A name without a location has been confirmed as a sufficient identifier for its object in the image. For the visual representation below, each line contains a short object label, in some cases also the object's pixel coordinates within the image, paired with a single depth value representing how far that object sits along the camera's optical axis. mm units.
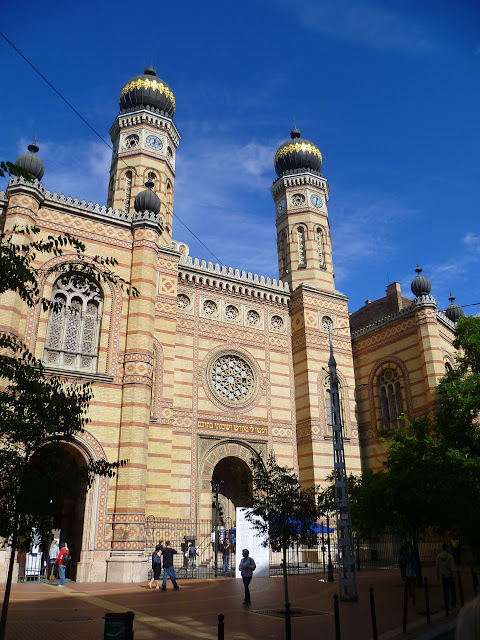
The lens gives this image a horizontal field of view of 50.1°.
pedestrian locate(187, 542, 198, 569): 18078
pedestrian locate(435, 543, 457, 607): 10672
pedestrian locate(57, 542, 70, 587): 14281
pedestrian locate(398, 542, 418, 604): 11172
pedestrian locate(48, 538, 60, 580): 16261
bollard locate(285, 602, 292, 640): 6711
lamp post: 17853
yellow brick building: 16938
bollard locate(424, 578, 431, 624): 9055
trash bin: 6090
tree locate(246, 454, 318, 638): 11305
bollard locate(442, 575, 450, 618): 9986
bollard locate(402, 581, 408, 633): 8438
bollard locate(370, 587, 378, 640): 7455
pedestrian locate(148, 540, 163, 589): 14689
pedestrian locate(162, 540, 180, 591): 14016
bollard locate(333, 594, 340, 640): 6987
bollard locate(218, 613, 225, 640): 5984
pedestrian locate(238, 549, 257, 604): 11414
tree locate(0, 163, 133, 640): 7395
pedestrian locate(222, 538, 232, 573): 18281
